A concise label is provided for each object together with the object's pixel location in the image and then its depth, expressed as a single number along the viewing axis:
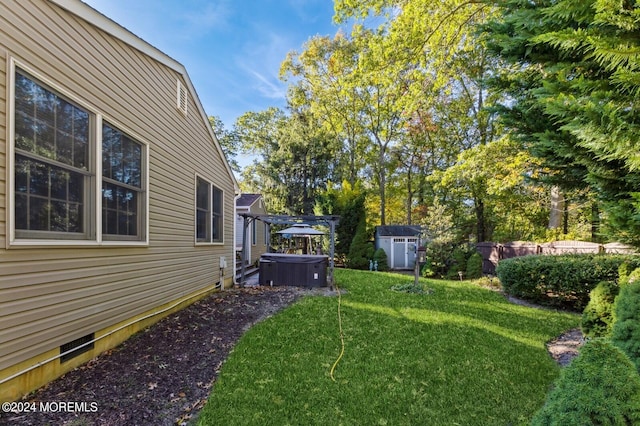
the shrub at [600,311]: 3.98
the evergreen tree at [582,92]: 1.79
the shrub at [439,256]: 14.31
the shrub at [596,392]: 1.37
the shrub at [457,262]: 13.75
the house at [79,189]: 2.66
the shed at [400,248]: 18.06
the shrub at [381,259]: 17.02
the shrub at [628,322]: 2.43
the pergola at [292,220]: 9.00
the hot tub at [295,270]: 9.27
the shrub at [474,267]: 12.98
